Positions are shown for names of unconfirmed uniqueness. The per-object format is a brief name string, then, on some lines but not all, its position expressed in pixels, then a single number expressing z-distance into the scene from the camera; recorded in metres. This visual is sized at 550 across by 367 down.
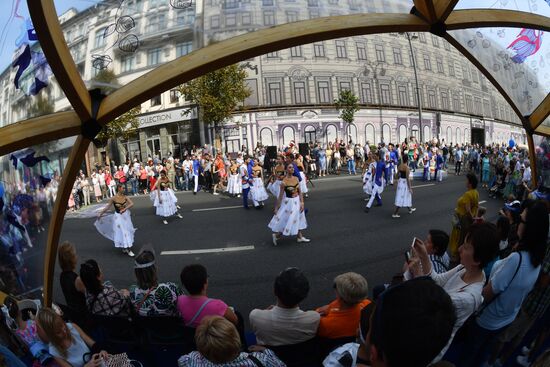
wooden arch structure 2.32
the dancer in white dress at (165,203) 5.46
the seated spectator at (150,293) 2.81
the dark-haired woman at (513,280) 2.45
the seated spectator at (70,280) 3.40
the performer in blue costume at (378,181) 5.00
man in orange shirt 2.54
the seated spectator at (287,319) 2.49
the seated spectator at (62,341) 2.37
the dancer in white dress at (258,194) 5.27
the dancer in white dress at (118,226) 6.20
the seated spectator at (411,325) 1.04
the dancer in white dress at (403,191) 5.84
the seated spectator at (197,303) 2.70
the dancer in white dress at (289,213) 6.01
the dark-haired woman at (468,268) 2.15
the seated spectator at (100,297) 2.97
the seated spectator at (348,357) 1.48
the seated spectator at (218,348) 1.91
